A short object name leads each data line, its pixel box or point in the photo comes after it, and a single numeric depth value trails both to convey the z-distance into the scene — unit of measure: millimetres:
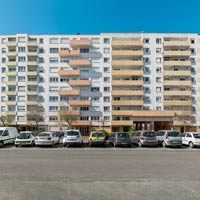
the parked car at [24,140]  19604
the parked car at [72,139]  19328
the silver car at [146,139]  19500
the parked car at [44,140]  19316
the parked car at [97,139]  19834
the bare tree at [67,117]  49496
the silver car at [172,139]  19040
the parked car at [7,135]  20311
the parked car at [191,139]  19150
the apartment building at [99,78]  53166
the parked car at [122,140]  19362
